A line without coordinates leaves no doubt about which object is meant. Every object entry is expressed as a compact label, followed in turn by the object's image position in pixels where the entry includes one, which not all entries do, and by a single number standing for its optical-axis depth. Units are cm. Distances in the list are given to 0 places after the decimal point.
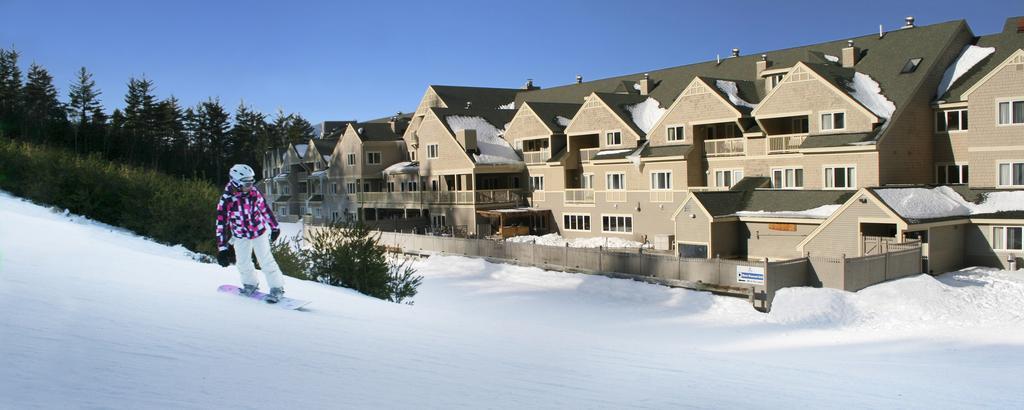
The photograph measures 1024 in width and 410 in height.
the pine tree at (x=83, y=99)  7719
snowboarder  1311
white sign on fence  2528
